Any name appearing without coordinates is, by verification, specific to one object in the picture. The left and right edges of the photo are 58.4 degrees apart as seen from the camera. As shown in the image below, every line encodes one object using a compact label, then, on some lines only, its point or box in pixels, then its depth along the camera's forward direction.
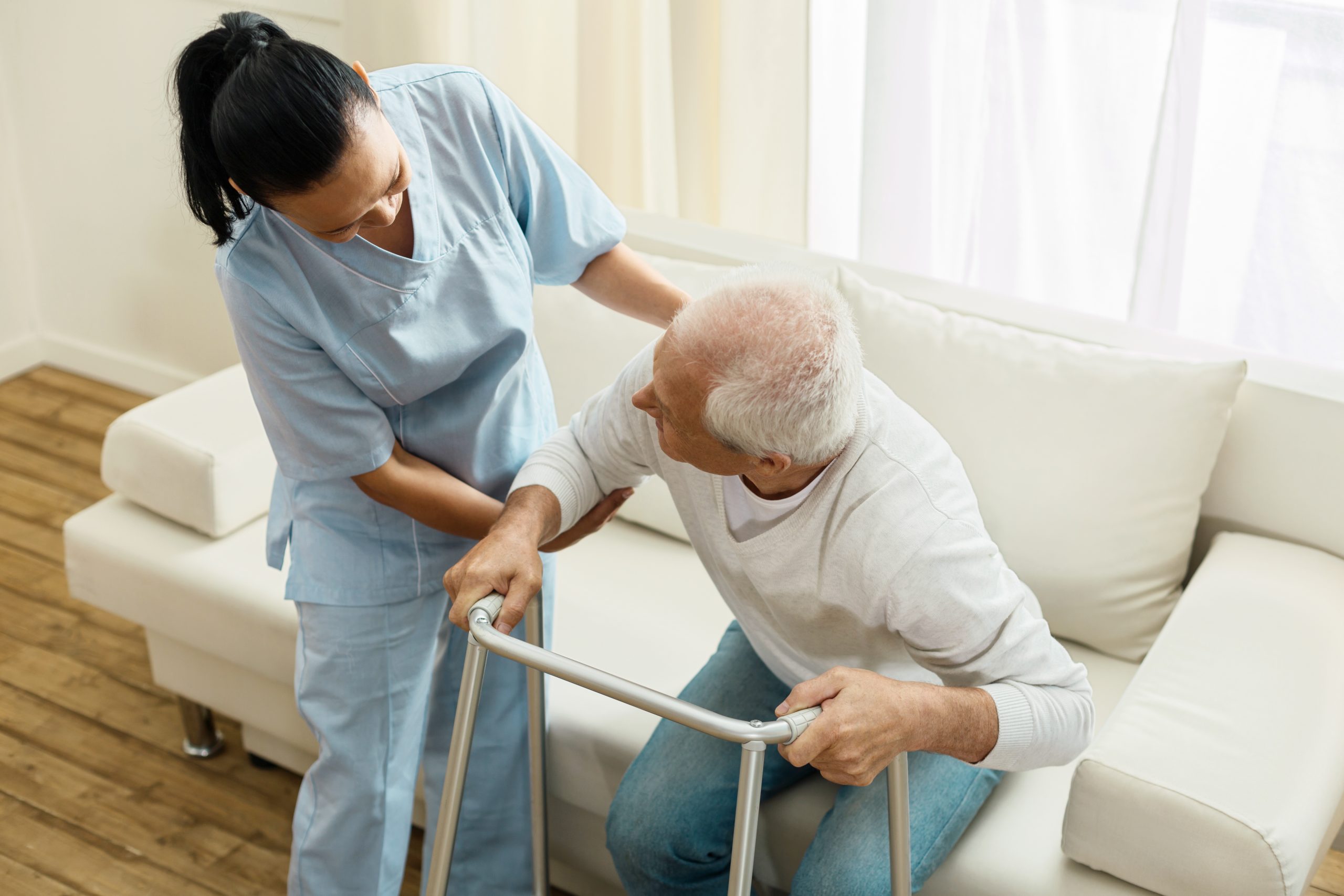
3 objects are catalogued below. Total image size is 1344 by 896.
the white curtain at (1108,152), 1.87
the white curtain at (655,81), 2.29
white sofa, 1.28
